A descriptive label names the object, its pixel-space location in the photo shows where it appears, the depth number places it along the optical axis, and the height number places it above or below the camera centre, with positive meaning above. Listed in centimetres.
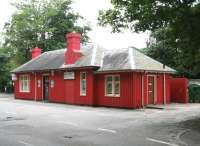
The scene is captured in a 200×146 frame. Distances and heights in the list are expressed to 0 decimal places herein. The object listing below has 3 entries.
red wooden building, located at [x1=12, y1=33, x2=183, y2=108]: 1792 +30
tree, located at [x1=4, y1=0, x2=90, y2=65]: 3587 +774
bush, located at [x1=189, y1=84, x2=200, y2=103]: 2092 -95
